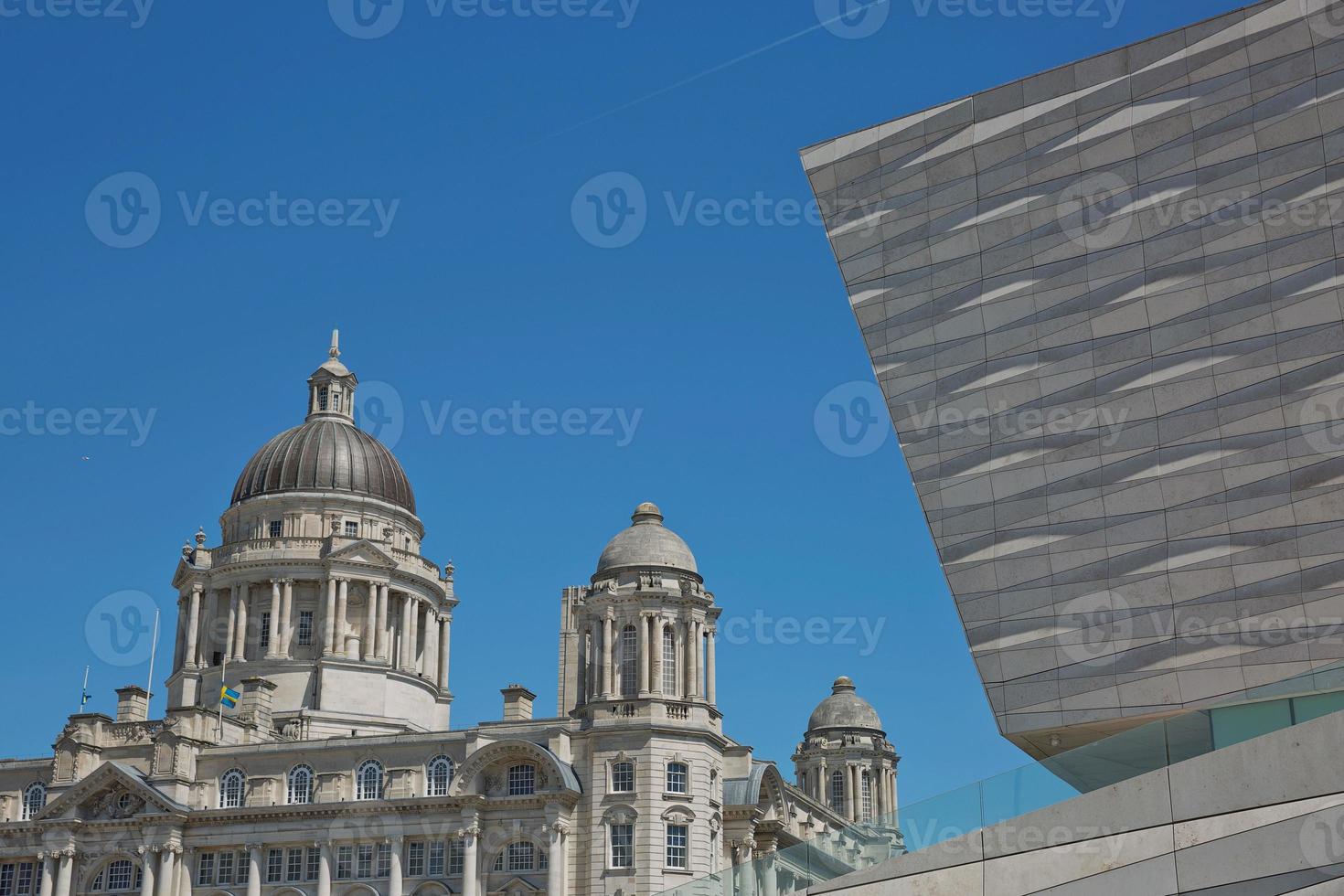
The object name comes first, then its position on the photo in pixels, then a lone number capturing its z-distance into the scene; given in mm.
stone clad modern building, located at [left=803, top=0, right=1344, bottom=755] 42438
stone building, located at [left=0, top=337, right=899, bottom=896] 78688
